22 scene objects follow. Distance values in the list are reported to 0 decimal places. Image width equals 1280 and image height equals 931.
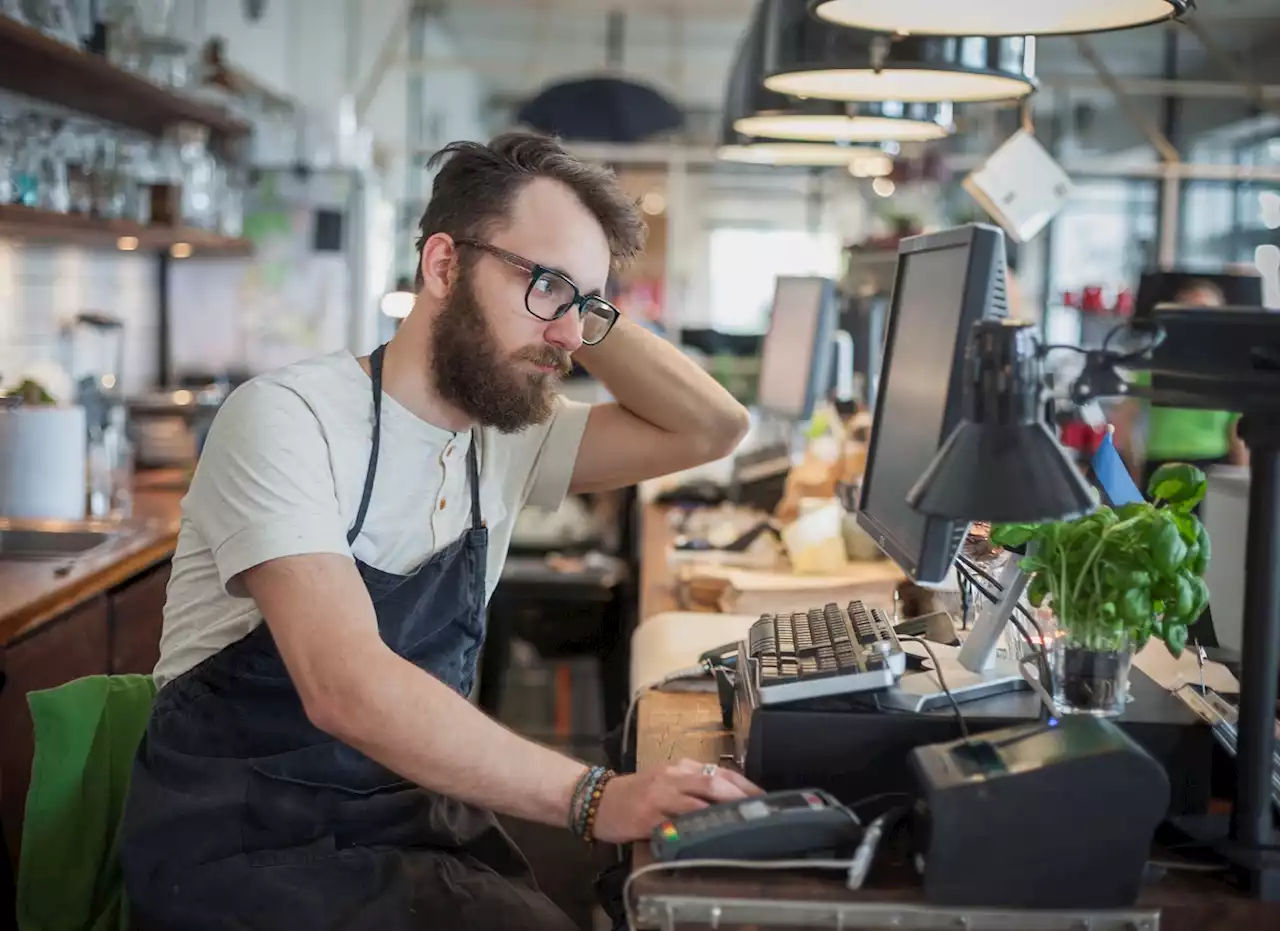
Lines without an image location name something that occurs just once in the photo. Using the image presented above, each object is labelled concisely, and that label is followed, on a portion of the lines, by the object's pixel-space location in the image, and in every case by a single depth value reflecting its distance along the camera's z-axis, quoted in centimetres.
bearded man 158
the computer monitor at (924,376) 148
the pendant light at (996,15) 196
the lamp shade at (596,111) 748
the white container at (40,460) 343
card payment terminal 136
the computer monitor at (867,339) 466
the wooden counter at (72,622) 259
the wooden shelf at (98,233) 350
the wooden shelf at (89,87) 343
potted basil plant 149
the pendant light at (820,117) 347
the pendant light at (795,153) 471
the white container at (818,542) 298
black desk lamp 129
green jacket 189
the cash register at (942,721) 130
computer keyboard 152
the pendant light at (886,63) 250
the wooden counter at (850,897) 131
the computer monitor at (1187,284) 559
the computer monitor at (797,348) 425
